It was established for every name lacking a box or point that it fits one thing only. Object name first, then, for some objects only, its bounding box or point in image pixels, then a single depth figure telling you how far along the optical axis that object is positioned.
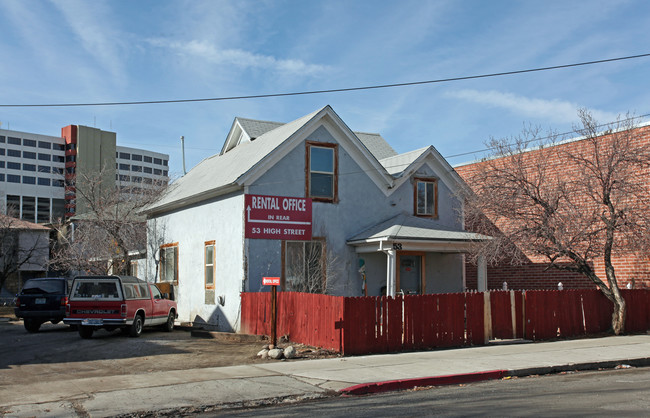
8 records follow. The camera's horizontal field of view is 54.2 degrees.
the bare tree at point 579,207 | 16.77
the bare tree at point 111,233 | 27.91
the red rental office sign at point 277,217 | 18.86
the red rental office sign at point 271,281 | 14.98
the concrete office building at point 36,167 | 125.14
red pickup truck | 16.83
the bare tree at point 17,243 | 44.16
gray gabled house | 19.14
